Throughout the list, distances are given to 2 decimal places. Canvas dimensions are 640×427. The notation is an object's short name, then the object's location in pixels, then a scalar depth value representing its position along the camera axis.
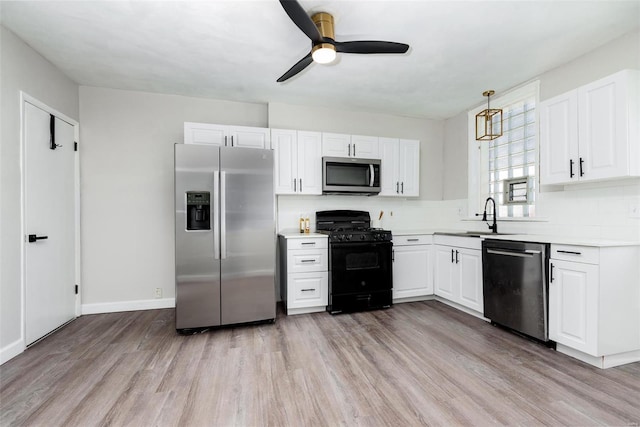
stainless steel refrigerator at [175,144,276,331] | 2.88
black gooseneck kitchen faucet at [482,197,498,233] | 3.43
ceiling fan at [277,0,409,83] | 2.11
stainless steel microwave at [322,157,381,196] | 3.73
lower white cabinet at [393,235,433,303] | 3.76
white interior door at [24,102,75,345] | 2.60
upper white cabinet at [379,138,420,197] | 4.02
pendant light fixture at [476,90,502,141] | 3.51
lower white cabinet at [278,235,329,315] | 3.36
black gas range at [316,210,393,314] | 3.39
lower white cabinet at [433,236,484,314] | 3.22
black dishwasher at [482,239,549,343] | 2.50
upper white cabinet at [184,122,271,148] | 3.38
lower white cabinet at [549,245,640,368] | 2.15
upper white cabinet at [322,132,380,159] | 3.80
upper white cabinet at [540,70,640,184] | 2.21
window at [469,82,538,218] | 3.28
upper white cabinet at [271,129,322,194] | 3.64
